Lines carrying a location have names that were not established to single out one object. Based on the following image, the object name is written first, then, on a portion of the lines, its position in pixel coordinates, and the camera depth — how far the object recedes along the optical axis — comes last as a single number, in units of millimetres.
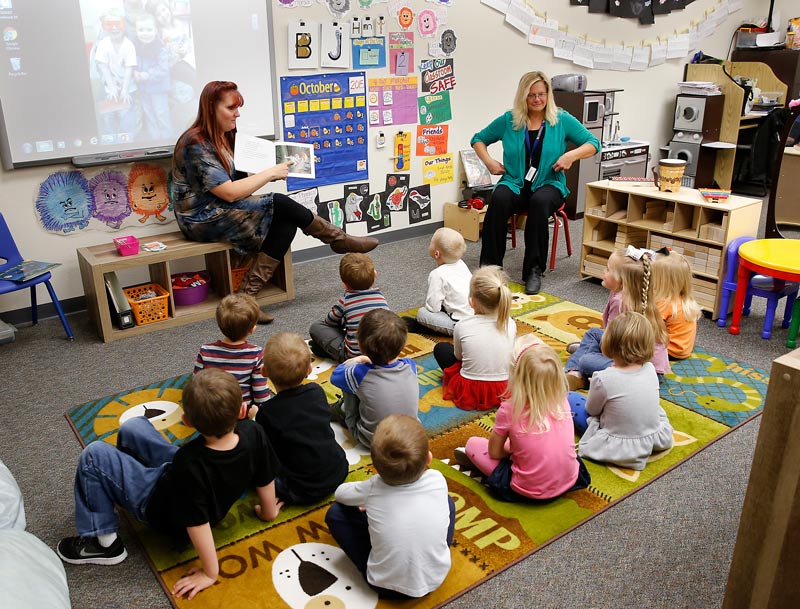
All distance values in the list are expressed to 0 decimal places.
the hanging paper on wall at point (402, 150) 5090
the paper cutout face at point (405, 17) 4828
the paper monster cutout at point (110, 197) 3951
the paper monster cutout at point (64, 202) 3809
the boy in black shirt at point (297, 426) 2188
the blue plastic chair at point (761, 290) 3527
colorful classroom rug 1984
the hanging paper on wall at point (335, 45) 4516
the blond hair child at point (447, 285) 3453
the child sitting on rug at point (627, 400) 2428
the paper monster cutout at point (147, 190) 4066
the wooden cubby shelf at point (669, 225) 3752
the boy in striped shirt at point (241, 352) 2633
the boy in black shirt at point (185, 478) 1899
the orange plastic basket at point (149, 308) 3793
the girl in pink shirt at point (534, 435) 2188
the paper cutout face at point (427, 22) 4941
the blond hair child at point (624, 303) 2982
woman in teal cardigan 4316
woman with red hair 3822
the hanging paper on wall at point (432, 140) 5219
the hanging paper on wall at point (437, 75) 5086
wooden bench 3627
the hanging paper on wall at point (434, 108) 5156
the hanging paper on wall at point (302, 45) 4402
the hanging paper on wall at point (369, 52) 4692
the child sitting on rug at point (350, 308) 3057
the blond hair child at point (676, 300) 3180
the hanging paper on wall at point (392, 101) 4867
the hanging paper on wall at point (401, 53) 4859
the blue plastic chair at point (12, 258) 3554
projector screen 3586
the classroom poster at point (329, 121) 4523
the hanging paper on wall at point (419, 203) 5316
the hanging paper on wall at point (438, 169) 5328
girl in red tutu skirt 2824
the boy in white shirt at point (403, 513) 1760
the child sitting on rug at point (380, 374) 2369
